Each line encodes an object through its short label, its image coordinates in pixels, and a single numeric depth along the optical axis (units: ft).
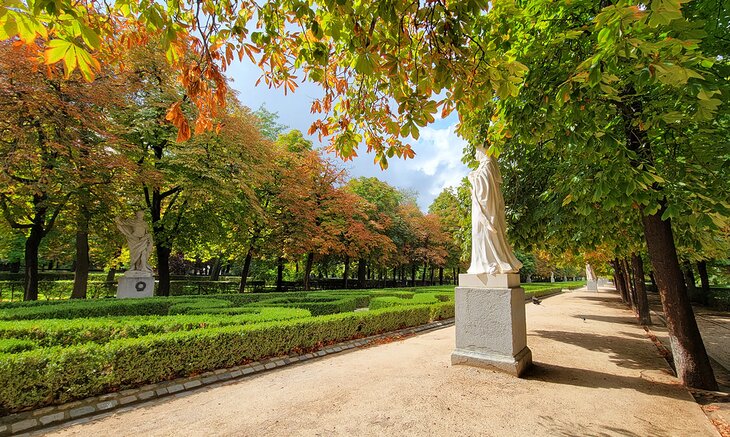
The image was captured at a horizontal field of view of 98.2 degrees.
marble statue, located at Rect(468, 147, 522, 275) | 19.48
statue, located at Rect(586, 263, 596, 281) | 123.03
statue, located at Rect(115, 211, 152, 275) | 40.98
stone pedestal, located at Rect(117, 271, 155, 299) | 39.68
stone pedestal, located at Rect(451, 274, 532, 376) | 17.70
